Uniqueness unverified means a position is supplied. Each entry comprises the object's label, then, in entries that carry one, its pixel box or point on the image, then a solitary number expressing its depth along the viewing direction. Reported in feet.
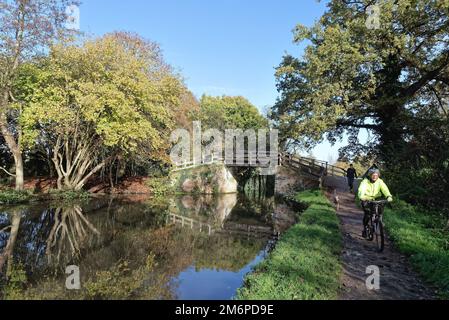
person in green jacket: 28.86
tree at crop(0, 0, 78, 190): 58.49
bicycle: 28.45
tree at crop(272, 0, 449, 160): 63.93
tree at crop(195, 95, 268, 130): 143.80
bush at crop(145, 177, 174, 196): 91.27
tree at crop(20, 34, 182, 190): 62.23
